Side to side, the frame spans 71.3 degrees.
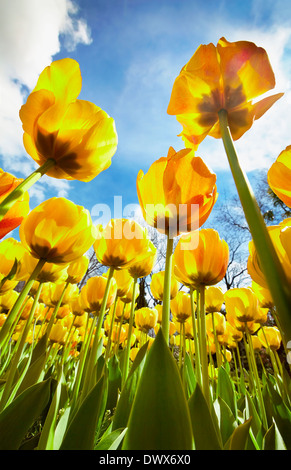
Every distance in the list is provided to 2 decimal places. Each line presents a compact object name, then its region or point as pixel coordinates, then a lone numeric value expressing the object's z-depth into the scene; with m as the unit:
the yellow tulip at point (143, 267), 0.32
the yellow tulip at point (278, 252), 0.08
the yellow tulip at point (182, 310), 0.39
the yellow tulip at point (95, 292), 0.33
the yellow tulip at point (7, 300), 0.47
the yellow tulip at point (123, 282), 0.40
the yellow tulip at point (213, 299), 0.38
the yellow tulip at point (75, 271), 0.35
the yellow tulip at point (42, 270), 0.26
